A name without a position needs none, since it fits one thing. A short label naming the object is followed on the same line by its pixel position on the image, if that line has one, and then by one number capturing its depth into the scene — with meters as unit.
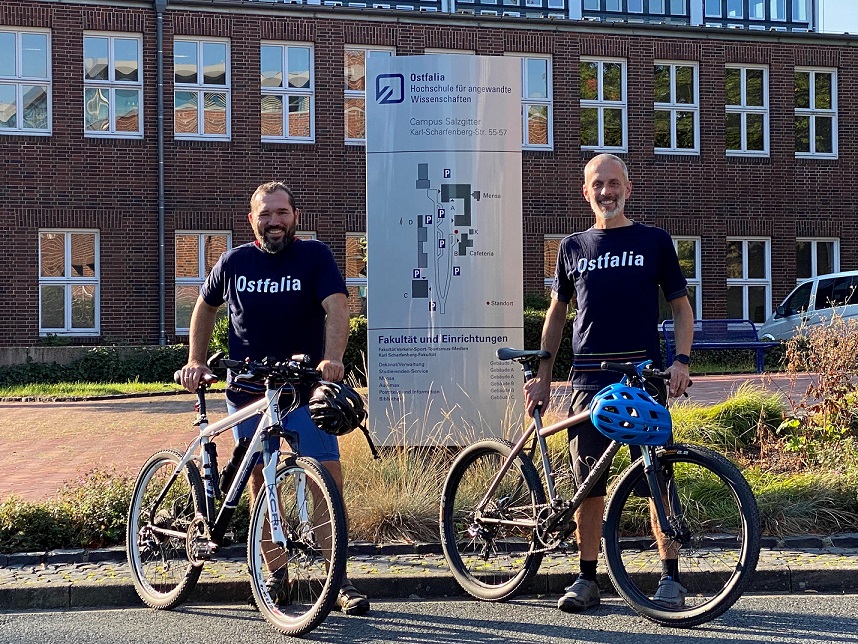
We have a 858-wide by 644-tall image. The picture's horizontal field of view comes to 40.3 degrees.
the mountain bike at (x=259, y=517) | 4.89
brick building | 21.78
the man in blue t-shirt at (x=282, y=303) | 5.46
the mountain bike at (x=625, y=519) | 4.88
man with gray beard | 5.37
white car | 21.89
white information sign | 8.41
